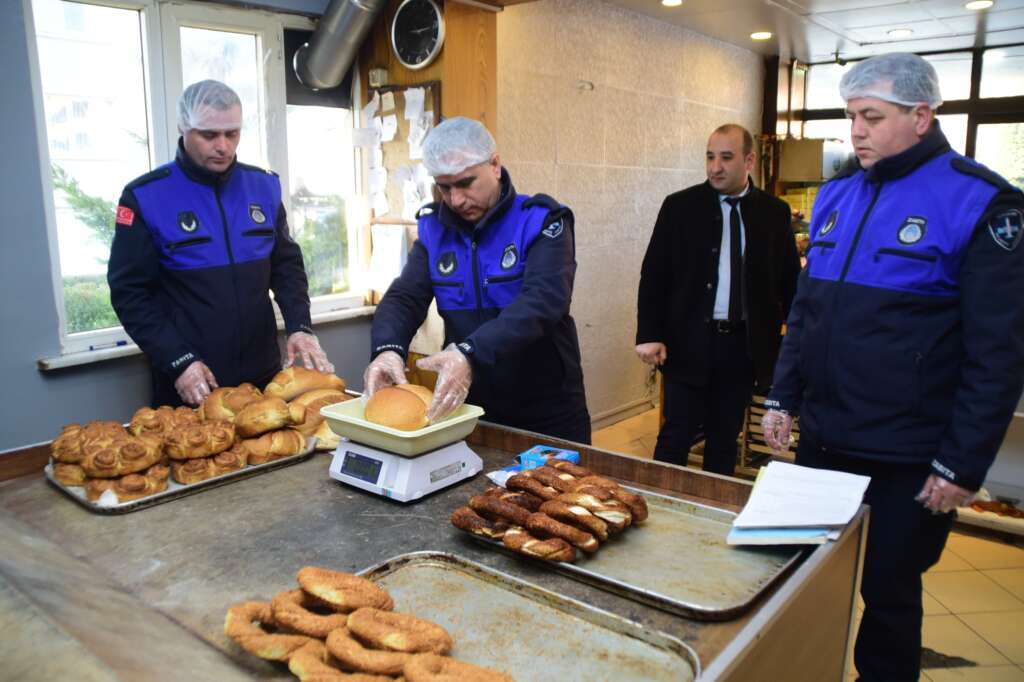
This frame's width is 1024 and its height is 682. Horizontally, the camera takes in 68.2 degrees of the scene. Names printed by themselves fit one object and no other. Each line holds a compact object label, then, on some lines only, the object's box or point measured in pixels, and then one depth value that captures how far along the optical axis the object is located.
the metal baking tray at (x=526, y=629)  0.99
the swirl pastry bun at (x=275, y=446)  1.74
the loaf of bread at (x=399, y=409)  1.54
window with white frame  2.77
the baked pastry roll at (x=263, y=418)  1.76
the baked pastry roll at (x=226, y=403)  1.83
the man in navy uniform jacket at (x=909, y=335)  1.69
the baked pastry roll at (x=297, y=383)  1.98
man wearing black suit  3.06
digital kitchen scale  1.53
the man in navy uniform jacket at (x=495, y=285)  1.95
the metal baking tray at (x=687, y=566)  1.15
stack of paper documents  1.31
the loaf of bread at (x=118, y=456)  1.53
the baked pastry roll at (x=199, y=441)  1.62
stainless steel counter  0.96
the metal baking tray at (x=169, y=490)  1.47
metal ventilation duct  3.21
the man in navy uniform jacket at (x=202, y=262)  2.29
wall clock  3.29
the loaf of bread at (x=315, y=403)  1.90
